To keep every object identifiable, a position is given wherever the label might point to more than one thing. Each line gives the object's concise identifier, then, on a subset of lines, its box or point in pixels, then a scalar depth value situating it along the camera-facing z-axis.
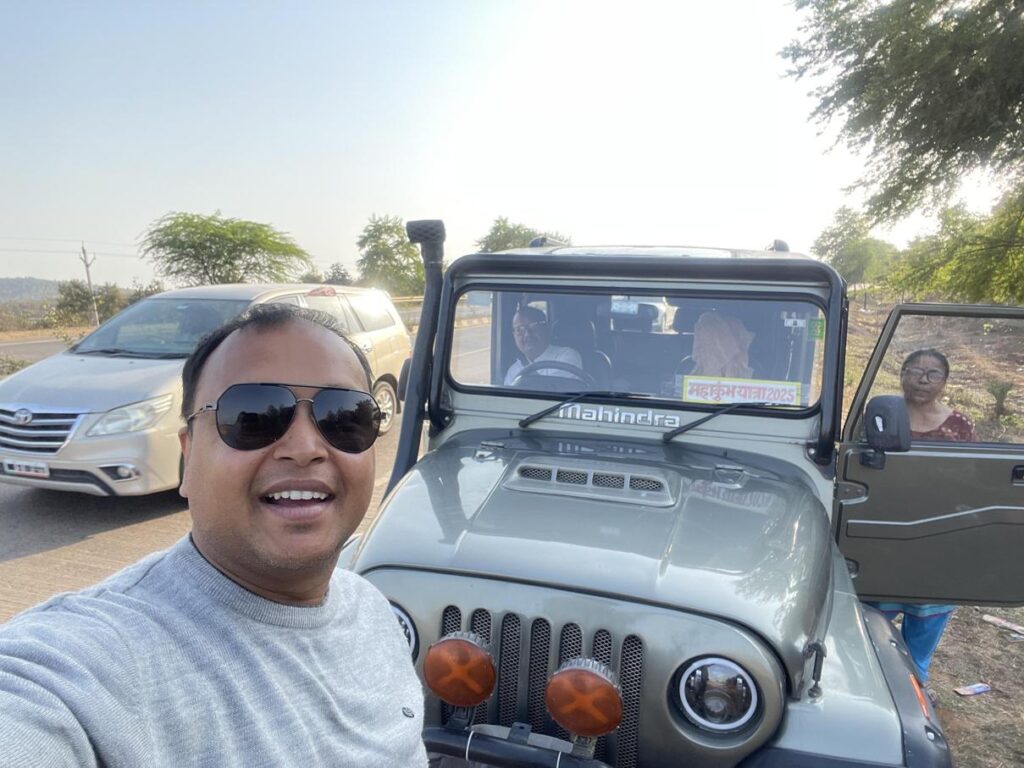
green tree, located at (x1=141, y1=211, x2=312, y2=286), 22.94
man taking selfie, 0.81
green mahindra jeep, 1.71
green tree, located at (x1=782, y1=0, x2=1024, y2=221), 7.50
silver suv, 4.87
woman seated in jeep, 2.74
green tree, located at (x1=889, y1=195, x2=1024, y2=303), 8.94
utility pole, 25.02
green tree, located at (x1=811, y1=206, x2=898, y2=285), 9.79
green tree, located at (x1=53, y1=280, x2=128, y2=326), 26.23
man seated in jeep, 2.95
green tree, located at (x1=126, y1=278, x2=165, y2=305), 23.09
